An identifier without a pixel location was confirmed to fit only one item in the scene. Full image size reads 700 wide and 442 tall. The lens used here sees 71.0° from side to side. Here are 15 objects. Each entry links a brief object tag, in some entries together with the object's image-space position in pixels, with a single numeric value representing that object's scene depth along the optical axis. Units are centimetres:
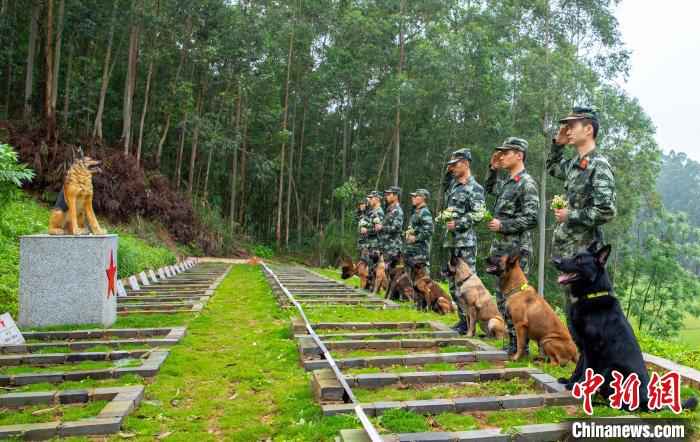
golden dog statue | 642
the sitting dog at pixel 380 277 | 998
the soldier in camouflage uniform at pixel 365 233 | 1104
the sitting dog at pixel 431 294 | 752
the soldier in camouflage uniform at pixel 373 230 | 1051
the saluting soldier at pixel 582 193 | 383
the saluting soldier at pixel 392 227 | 970
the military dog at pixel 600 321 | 326
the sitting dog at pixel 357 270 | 1103
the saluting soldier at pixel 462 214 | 598
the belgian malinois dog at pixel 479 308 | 545
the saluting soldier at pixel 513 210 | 496
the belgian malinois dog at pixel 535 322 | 437
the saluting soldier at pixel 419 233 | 809
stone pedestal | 576
